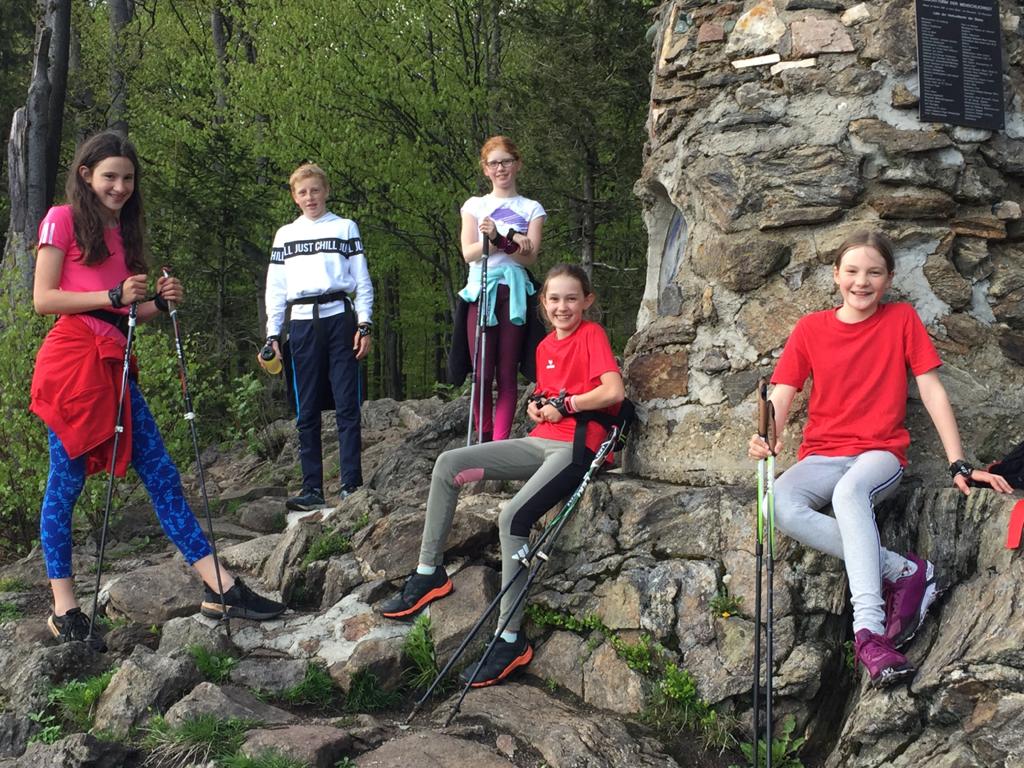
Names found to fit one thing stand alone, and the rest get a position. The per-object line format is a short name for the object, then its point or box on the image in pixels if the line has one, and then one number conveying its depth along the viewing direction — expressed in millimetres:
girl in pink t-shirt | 4539
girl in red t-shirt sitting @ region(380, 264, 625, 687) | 4504
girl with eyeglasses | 5555
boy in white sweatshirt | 6133
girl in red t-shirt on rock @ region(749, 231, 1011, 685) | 3762
